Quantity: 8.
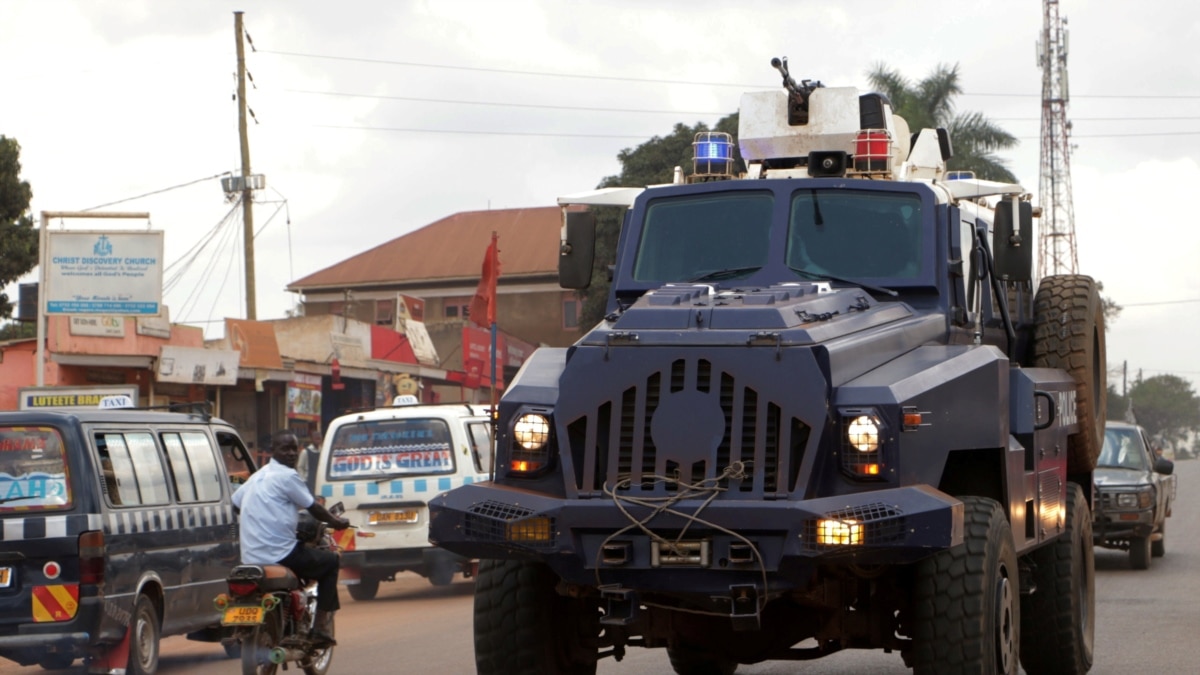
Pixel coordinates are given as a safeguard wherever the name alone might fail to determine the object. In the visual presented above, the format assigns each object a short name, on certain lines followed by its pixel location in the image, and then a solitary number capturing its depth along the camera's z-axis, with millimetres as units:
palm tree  45781
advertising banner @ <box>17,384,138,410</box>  22453
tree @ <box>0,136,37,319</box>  34531
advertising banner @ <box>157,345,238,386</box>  29812
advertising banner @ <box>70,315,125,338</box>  29219
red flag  24672
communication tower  59406
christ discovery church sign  28016
